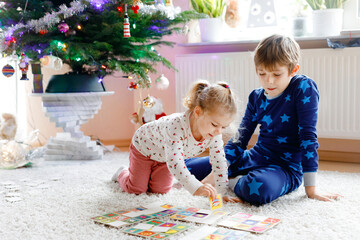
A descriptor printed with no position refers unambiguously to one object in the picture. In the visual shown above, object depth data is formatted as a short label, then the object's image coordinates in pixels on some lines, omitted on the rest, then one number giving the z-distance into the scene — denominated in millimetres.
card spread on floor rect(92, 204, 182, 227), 1304
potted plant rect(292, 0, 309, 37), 2455
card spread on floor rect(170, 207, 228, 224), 1307
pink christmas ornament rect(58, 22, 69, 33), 2092
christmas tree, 2062
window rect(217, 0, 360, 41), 2434
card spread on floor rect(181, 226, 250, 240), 1167
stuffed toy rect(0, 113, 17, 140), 2354
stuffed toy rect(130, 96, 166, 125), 2594
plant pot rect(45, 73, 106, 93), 2307
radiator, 2256
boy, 1515
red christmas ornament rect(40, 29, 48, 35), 2070
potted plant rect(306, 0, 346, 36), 2354
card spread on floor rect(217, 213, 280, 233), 1229
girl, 1369
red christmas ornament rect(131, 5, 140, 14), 2070
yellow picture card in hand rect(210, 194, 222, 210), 1367
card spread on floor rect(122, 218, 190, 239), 1195
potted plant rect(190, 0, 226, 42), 2627
